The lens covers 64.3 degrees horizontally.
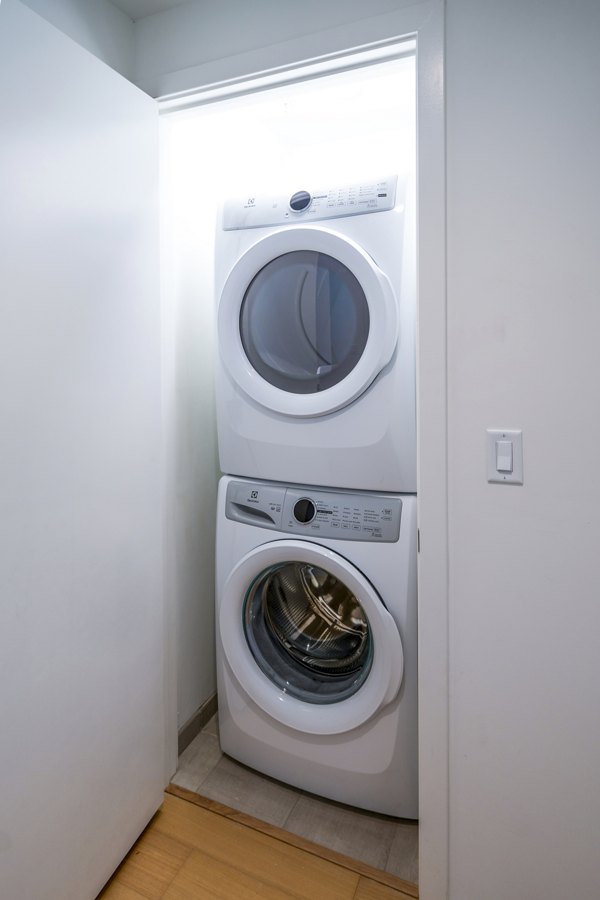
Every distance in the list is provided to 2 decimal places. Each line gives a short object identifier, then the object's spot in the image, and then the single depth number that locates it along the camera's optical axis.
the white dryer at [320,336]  1.24
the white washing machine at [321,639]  1.28
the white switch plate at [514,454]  1.03
